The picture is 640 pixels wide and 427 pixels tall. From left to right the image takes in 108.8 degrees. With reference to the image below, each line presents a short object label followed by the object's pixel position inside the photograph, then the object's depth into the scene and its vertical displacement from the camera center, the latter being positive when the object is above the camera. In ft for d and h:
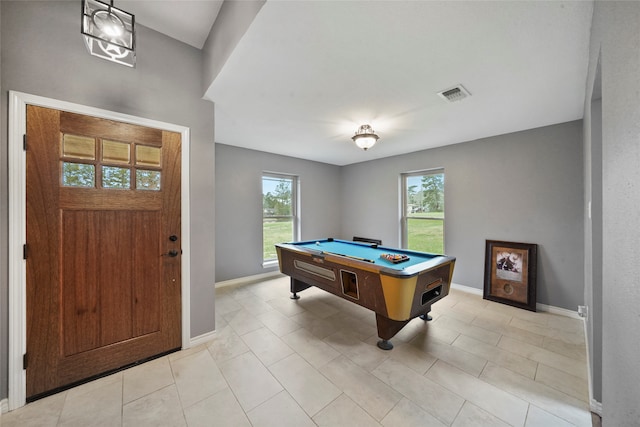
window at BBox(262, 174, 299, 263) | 15.29 +0.02
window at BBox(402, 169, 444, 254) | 13.56 +0.06
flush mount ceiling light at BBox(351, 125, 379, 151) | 9.22 +3.04
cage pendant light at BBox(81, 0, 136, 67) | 4.09 +3.42
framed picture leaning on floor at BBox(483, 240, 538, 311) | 10.06 -2.85
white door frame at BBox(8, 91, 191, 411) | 5.02 -0.64
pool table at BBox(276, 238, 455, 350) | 6.58 -2.22
